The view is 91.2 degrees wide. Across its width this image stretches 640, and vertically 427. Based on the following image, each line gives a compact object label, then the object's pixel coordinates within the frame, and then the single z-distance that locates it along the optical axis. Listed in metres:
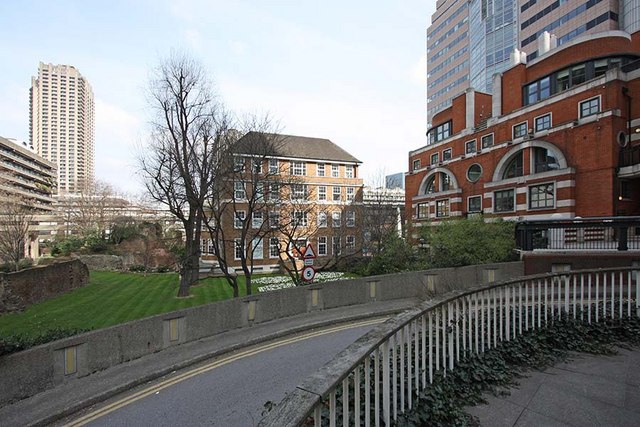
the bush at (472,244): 17.78
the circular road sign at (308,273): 12.95
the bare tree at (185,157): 16.38
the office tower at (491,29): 47.50
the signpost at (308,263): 12.98
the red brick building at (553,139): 23.34
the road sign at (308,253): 13.00
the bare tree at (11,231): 25.00
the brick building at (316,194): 19.39
